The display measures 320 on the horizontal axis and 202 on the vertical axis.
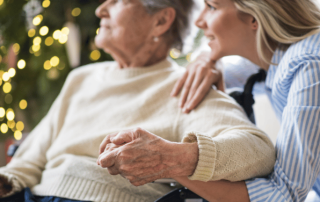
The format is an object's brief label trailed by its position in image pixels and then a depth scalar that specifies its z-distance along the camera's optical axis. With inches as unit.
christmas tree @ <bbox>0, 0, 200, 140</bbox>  75.3
